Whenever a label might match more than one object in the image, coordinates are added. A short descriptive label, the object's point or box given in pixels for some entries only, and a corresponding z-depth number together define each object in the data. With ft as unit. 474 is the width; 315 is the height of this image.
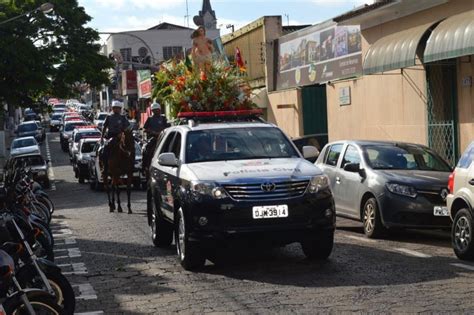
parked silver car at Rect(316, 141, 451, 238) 44.21
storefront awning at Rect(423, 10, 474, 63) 57.31
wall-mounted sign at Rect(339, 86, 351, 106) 90.89
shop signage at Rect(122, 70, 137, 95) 283.79
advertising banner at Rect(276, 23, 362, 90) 90.34
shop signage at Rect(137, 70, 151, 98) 217.01
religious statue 77.62
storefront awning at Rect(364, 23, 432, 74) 67.72
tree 127.95
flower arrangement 52.37
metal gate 68.74
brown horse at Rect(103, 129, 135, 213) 65.00
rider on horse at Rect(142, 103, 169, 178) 62.03
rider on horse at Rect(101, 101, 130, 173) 64.90
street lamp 118.52
